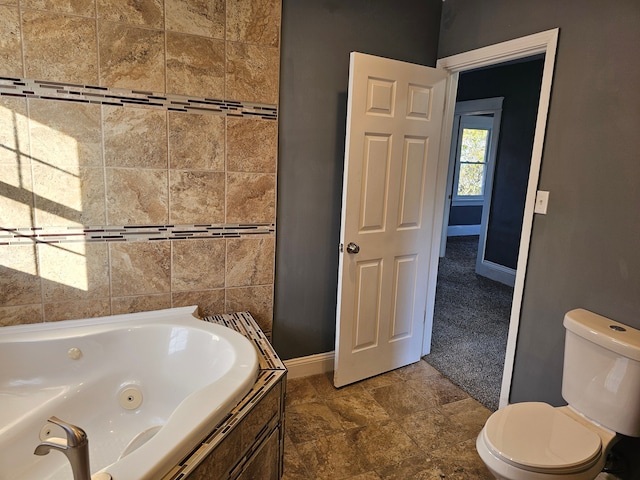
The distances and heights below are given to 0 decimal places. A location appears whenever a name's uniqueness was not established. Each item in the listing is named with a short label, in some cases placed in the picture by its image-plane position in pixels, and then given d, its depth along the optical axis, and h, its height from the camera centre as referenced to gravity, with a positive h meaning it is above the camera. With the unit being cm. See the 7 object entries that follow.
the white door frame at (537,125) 198 +25
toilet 146 -96
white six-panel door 230 -26
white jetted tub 165 -101
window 709 +15
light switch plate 202 -14
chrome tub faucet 99 -70
